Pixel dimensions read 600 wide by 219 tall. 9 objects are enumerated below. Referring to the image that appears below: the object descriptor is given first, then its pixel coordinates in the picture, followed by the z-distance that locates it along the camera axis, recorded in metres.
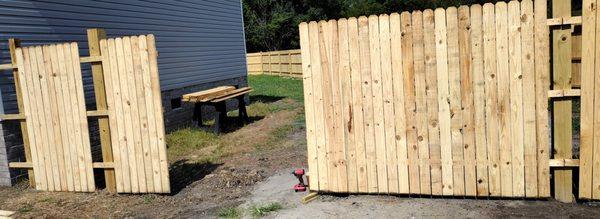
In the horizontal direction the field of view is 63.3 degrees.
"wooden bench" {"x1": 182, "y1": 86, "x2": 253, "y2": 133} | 10.38
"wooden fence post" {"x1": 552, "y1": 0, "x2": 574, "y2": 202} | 4.39
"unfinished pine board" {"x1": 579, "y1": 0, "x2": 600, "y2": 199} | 4.32
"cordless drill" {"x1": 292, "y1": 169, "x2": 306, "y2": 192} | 5.52
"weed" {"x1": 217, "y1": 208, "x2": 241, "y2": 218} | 5.05
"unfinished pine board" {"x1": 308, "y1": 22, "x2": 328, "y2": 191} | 5.07
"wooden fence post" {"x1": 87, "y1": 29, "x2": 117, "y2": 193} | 5.87
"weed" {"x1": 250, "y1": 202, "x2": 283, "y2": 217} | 5.02
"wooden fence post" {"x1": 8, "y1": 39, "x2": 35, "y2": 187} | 6.34
